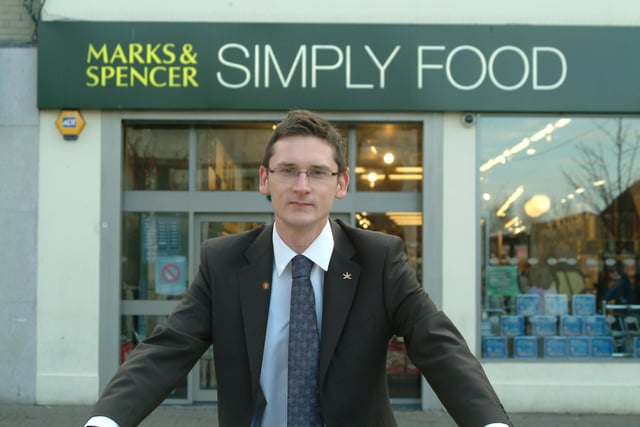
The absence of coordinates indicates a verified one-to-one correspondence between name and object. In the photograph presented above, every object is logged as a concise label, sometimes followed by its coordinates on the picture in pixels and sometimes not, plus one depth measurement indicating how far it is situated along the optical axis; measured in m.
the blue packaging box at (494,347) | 7.45
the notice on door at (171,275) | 7.64
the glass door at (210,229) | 7.62
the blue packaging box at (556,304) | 7.57
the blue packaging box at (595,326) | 7.54
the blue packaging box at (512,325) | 7.55
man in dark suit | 2.20
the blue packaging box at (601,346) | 7.48
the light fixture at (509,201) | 7.46
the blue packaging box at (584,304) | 7.56
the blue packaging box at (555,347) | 7.50
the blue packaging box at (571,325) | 7.55
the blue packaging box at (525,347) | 7.50
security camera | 7.28
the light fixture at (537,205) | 7.52
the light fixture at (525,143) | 7.47
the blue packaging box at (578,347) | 7.50
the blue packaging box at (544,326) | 7.58
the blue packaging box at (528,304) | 7.58
